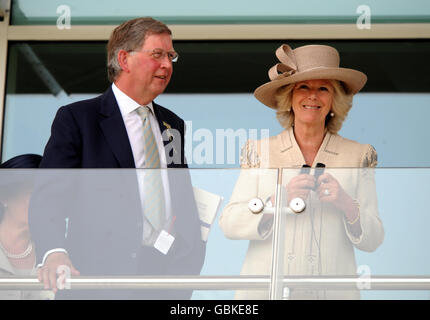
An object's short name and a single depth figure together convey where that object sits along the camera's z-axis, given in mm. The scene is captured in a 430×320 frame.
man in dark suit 5266
